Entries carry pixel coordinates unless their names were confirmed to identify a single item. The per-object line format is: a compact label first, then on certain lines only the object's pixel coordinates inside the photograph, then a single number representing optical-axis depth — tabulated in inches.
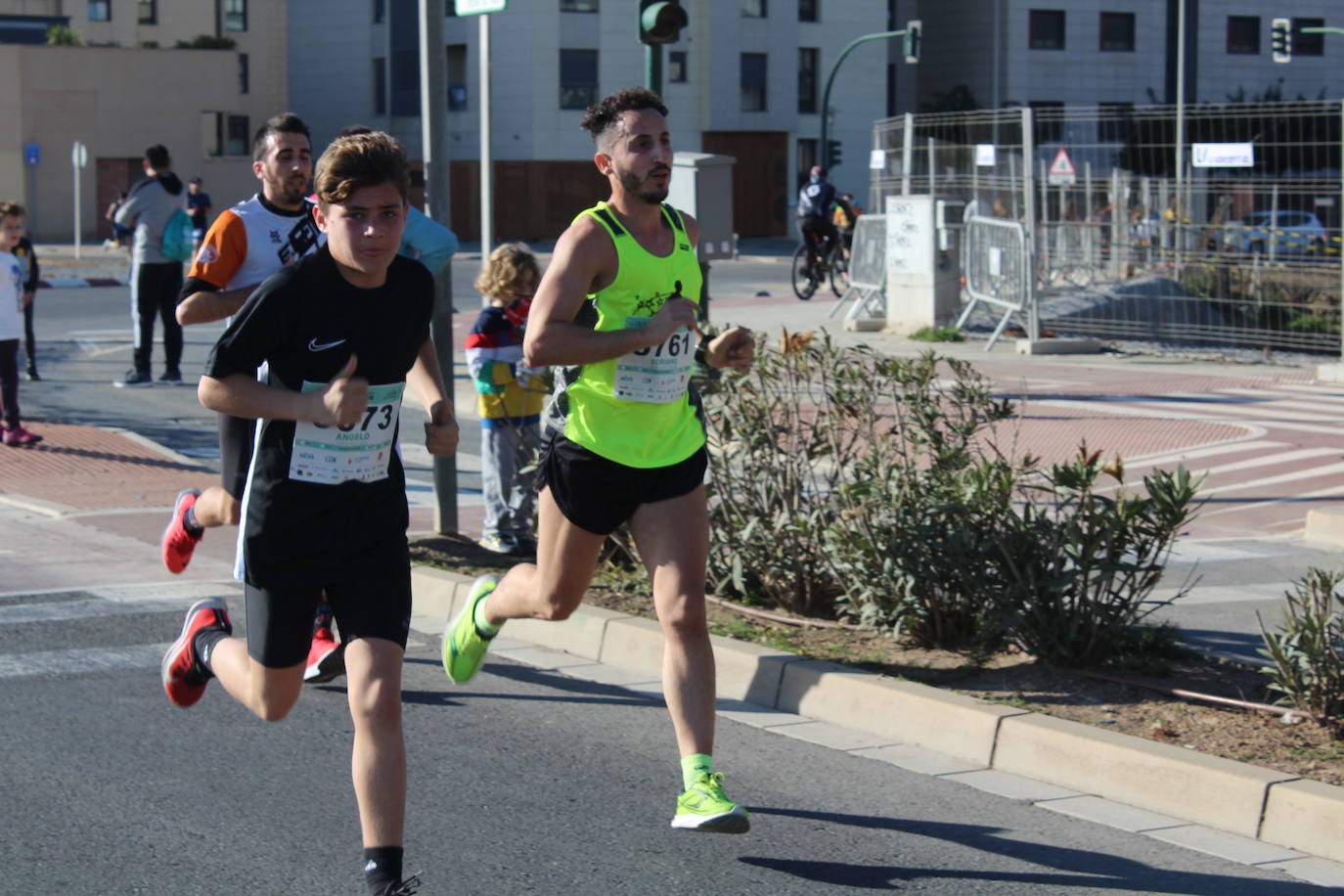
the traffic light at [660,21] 355.6
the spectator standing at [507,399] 317.4
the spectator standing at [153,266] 594.9
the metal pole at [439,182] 332.8
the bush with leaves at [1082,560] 224.1
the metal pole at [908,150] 837.8
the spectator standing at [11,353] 459.8
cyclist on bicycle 1011.9
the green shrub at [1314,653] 202.4
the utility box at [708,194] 426.6
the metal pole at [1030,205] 716.7
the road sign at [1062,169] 808.9
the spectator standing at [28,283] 591.3
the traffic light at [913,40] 1654.8
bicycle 1042.7
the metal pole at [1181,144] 706.2
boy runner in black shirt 161.9
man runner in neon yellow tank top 185.5
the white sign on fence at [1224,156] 673.6
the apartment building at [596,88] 2176.4
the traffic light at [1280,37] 1680.6
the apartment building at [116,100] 2058.3
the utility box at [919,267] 783.1
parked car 664.4
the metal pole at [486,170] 678.5
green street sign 351.3
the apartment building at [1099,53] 2496.3
